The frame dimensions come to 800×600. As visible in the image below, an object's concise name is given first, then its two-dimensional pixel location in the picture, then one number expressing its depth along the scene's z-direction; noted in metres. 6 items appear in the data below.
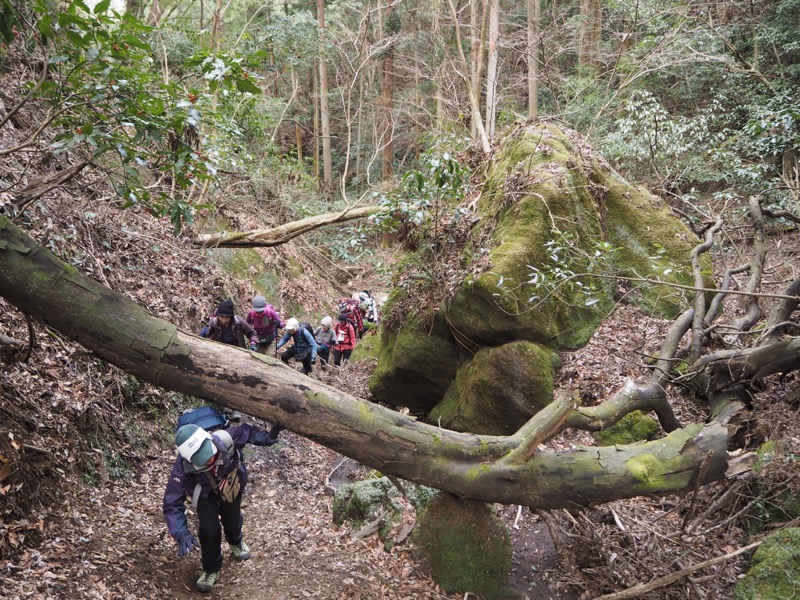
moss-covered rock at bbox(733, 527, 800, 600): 3.83
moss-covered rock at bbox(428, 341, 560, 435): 7.33
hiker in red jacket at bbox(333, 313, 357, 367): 10.95
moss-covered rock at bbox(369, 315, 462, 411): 8.64
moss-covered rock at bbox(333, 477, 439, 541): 5.70
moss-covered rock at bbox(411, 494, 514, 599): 4.81
